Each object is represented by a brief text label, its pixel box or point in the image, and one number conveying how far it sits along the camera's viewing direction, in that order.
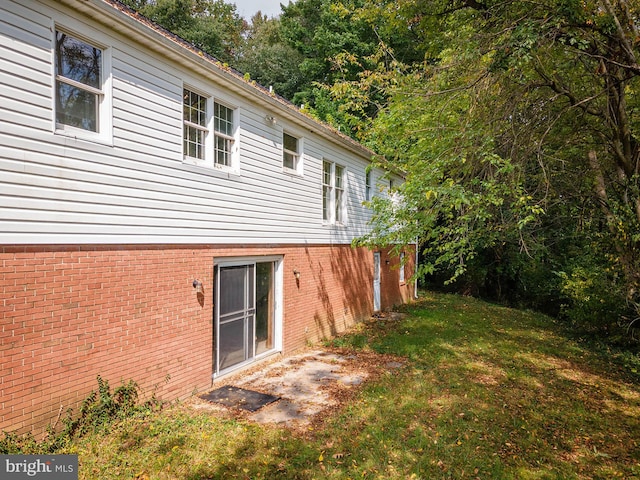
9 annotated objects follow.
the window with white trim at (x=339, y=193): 12.43
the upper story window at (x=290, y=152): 9.56
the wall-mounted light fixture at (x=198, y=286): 6.57
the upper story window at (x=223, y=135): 7.25
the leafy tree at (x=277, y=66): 27.73
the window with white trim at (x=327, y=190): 11.81
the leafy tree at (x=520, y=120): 6.09
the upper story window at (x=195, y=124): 6.63
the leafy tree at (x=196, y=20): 25.75
